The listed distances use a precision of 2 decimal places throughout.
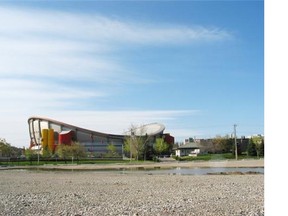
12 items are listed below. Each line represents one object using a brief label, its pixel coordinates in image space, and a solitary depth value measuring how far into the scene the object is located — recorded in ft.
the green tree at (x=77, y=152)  174.05
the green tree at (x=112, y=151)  207.95
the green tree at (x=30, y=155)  169.55
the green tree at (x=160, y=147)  211.78
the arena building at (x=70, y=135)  273.10
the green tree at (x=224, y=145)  218.91
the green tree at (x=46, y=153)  185.82
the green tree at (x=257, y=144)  173.95
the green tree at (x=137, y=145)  174.34
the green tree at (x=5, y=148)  190.12
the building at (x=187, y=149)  261.65
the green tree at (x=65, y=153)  173.76
